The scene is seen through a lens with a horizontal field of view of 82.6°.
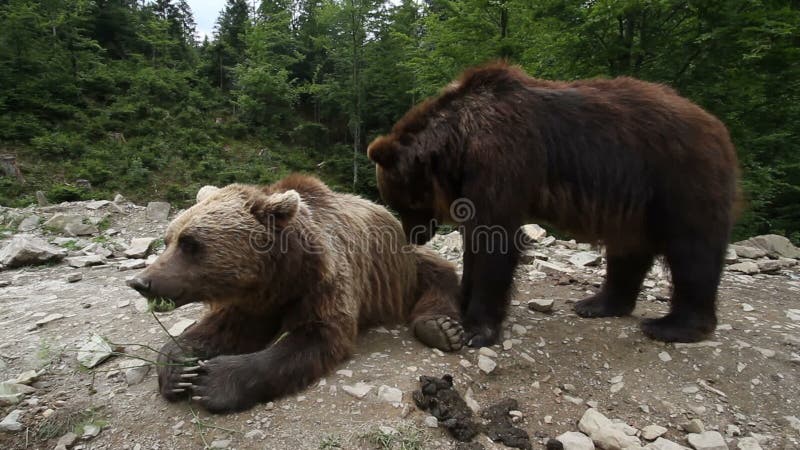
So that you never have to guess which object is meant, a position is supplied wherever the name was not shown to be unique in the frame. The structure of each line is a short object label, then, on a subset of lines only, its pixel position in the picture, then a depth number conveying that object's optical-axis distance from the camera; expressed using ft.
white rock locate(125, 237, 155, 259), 19.70
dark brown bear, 10.64
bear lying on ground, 8.34
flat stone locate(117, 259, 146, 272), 17.47
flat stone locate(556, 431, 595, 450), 7.88
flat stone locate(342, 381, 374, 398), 8.55
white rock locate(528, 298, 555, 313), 13.41
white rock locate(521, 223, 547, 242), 22.08
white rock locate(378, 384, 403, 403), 8.43
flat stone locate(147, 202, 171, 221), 28.12
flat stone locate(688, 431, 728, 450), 8.11
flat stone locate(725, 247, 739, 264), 19.36
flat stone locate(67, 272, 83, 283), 16.03
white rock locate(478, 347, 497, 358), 10.48
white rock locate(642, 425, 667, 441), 8.37
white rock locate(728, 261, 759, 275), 18.20
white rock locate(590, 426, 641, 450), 7.90
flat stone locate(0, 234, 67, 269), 17.95
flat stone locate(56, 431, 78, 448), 7.52
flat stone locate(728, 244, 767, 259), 20.40
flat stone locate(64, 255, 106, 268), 18.02
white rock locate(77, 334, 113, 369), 9.59
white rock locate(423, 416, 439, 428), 7.93
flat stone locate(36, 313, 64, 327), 11.82
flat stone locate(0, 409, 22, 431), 7.76
